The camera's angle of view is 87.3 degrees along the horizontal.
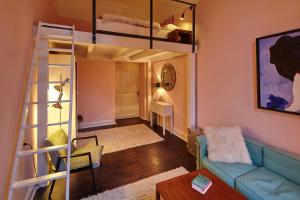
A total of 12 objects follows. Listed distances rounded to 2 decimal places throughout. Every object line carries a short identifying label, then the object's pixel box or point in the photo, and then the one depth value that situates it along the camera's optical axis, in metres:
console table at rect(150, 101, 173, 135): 4.50
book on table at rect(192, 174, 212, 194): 1.56
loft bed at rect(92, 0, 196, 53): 2.69
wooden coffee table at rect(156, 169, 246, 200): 1.49
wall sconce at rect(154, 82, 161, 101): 5.13
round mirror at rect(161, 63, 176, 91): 4.48
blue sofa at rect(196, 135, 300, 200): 1.60
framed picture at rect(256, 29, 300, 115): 1.85
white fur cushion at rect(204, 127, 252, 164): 2.15
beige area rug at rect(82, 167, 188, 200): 2.10
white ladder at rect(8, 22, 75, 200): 1.35
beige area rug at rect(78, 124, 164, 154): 3.77
